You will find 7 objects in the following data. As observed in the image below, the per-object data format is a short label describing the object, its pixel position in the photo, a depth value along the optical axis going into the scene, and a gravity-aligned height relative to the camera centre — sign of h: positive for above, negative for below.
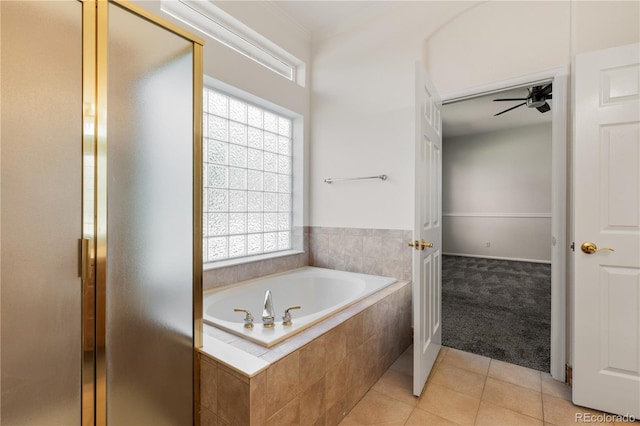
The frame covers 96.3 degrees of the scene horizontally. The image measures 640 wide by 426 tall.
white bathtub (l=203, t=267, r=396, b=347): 1.59 -0.63
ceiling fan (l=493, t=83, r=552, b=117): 3.08 +1.29
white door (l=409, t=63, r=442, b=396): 1.72 -0.12
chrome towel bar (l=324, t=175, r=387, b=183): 2.60 +0.34
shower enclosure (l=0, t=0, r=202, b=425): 0.86 -0.01
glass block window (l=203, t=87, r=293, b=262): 2.37 +0.32
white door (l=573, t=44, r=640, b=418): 1.56 -0.10
